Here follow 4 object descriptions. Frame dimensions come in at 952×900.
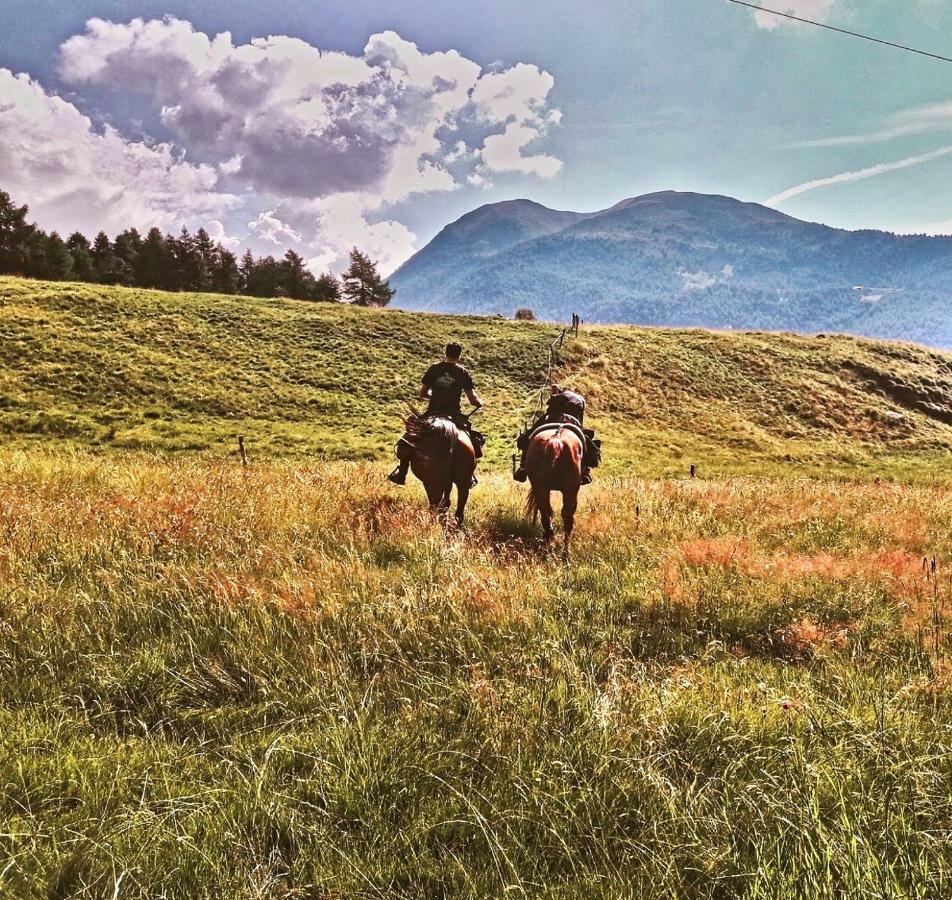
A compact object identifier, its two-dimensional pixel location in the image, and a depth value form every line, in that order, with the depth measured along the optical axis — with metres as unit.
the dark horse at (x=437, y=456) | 8.98
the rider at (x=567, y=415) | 9.87
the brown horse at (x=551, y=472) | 8.34
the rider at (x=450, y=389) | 10.06
